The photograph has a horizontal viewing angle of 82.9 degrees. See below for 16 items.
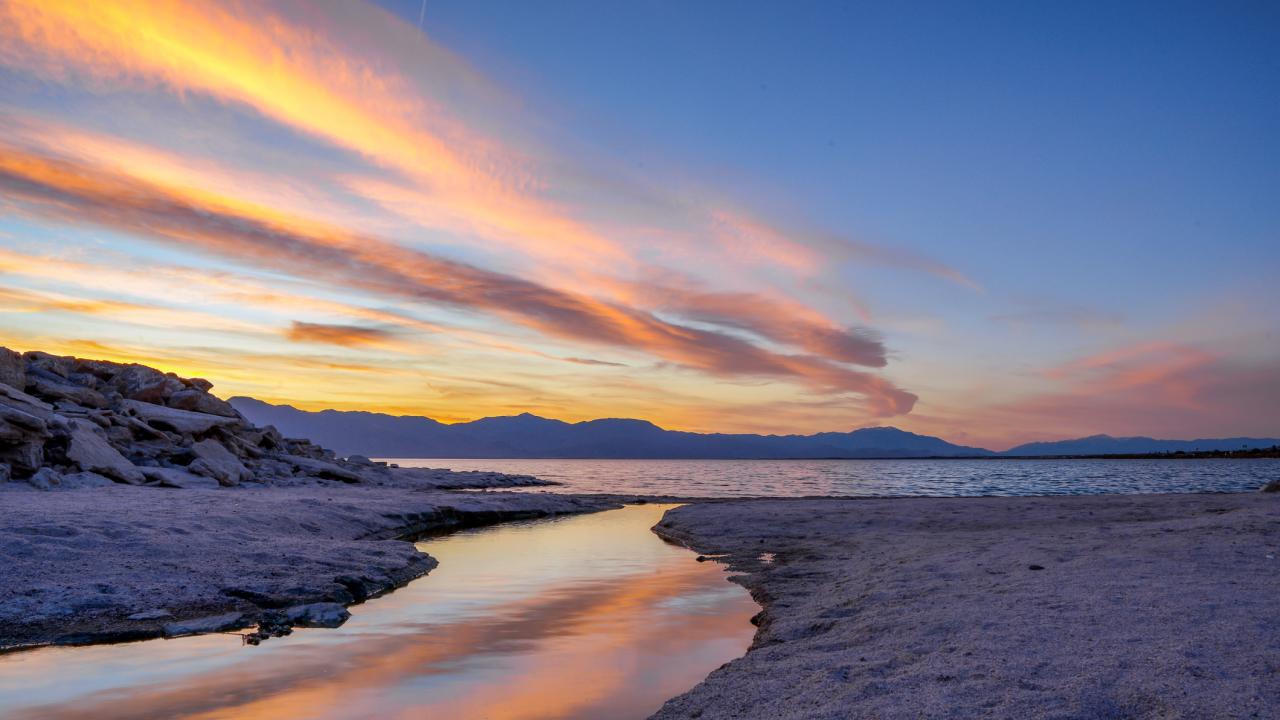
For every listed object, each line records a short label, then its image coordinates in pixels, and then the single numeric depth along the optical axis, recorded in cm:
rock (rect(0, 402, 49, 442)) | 2547
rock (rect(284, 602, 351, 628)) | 1156
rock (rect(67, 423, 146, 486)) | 2722
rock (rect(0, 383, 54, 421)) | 2797
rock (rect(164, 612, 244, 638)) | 1078
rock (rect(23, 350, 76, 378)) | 3712
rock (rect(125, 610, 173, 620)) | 1133
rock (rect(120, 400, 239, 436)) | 3594
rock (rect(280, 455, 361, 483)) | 4275
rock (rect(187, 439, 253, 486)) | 3183
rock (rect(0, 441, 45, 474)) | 2506
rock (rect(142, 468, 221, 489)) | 2850
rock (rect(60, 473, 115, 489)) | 2495
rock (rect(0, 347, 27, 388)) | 3180
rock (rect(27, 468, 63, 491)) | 2387
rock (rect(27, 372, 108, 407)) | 3425
